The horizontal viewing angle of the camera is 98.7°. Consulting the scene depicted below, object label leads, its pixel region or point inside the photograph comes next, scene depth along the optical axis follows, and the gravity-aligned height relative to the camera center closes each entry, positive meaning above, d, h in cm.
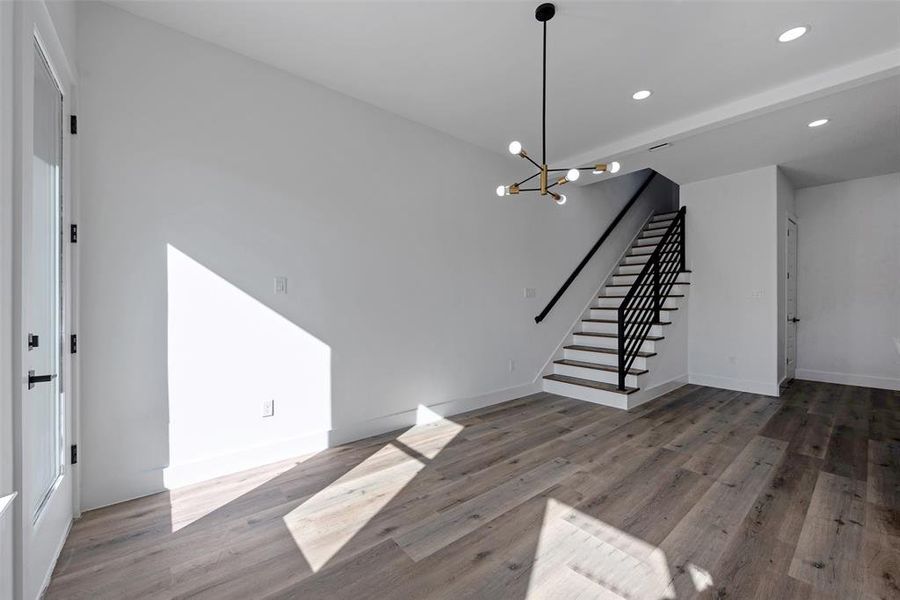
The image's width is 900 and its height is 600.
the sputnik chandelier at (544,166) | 227 +87
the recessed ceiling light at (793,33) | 244 +171
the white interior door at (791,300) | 535 -1
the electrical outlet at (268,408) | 286 -80
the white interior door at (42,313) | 137 -6
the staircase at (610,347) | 444 -63
